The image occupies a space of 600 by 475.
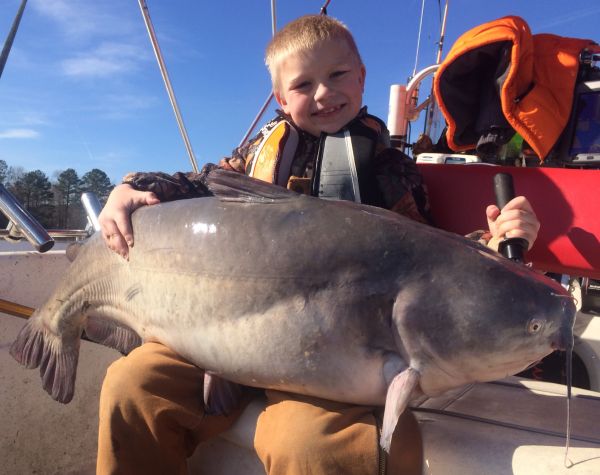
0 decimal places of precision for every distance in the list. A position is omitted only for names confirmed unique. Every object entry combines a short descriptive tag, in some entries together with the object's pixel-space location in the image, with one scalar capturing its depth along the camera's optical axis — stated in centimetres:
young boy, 138
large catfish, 135
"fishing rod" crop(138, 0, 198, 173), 372
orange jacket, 234
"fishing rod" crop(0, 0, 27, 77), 251
